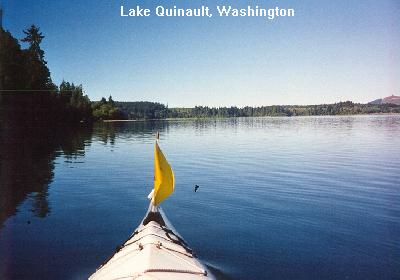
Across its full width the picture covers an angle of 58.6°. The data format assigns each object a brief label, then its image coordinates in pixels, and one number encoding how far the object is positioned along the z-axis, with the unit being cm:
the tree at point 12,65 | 6912
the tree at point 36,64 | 8445
